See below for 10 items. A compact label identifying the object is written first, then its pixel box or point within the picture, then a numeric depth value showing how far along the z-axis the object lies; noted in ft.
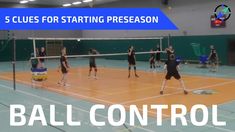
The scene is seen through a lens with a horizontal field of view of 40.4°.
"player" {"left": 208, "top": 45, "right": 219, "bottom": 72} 76.78
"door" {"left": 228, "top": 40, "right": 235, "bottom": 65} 93.40
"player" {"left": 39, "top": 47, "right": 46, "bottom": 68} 71.08
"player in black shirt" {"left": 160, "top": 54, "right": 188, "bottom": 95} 44.24
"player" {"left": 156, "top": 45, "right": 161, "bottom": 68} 84.00
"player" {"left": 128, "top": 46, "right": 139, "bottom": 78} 65.36
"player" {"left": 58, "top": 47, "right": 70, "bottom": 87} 53.81
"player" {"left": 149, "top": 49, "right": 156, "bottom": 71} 77.89
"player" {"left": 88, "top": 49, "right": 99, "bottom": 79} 64.85
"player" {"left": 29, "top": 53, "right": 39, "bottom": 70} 62.77
